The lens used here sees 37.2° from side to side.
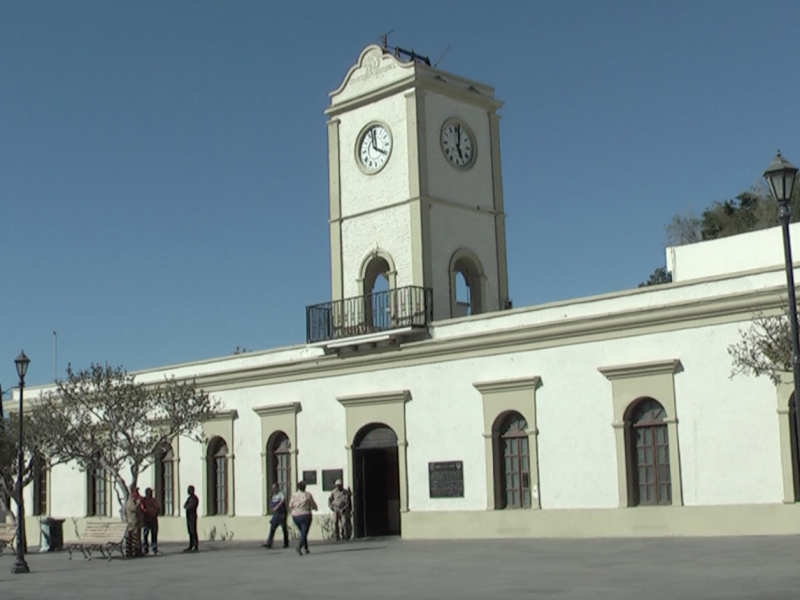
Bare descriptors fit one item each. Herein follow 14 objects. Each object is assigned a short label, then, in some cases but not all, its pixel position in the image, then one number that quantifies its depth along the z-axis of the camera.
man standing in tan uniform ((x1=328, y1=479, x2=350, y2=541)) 28.20
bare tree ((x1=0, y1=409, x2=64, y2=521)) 29.92
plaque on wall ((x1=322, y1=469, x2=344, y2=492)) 29.61
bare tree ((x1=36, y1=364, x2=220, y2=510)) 27.92
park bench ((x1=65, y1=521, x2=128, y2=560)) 24.36
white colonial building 22.97
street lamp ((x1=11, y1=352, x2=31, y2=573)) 21.86
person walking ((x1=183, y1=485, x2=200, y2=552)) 26.77
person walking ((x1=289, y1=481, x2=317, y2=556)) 23.27
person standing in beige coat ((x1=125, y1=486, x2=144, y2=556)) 24.30
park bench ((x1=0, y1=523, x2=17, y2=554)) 27.87
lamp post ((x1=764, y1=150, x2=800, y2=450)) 14.77
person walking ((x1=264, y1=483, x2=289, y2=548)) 25.52
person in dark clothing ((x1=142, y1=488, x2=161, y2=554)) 26.11
